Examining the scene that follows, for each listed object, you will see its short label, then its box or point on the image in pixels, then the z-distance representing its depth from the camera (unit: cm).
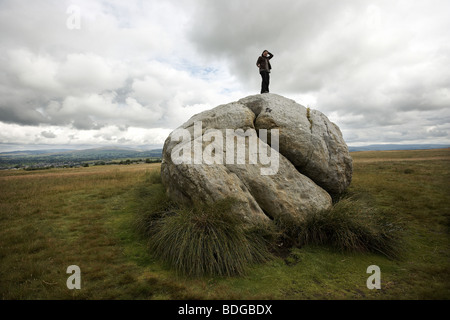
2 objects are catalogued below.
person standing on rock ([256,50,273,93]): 1369
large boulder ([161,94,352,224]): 786
